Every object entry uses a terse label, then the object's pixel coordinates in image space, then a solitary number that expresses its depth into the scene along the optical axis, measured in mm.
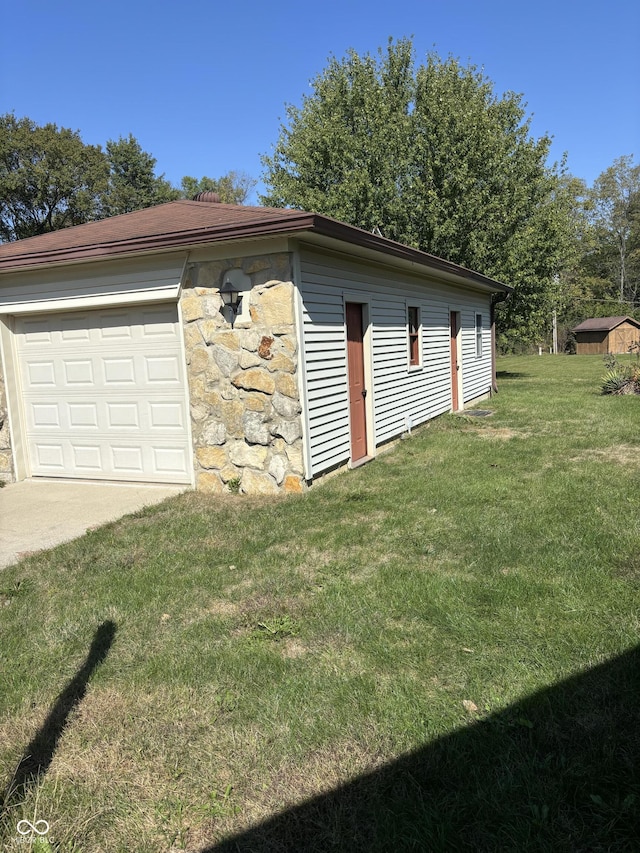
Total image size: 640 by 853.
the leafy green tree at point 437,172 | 19156
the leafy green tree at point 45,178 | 29492
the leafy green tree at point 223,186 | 39750
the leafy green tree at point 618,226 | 54031
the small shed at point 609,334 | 41250
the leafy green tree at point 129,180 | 33594
